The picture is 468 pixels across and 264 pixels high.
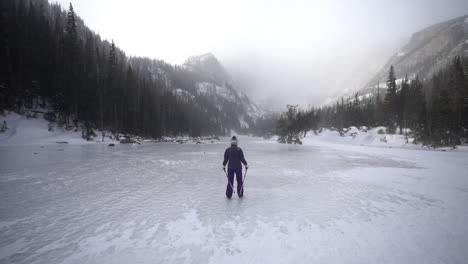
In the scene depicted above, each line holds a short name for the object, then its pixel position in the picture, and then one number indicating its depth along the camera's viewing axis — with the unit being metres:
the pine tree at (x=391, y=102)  59.19
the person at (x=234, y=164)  7.26
